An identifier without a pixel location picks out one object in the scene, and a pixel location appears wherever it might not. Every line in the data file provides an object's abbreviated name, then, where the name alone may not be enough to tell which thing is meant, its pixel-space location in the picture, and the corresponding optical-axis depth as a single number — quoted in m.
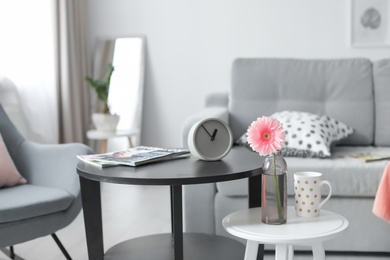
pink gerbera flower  1.58
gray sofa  2.98
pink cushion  2.31
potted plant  3.88
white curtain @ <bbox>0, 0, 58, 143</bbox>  3.69
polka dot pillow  2.56
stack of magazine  1.77
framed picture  4.12
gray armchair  2.02
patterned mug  1.64
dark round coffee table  1.62
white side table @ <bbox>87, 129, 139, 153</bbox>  3.80
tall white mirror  4.41
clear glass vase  1.60
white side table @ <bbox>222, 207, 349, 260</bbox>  1.49
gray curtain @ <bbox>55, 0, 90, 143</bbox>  4.13
